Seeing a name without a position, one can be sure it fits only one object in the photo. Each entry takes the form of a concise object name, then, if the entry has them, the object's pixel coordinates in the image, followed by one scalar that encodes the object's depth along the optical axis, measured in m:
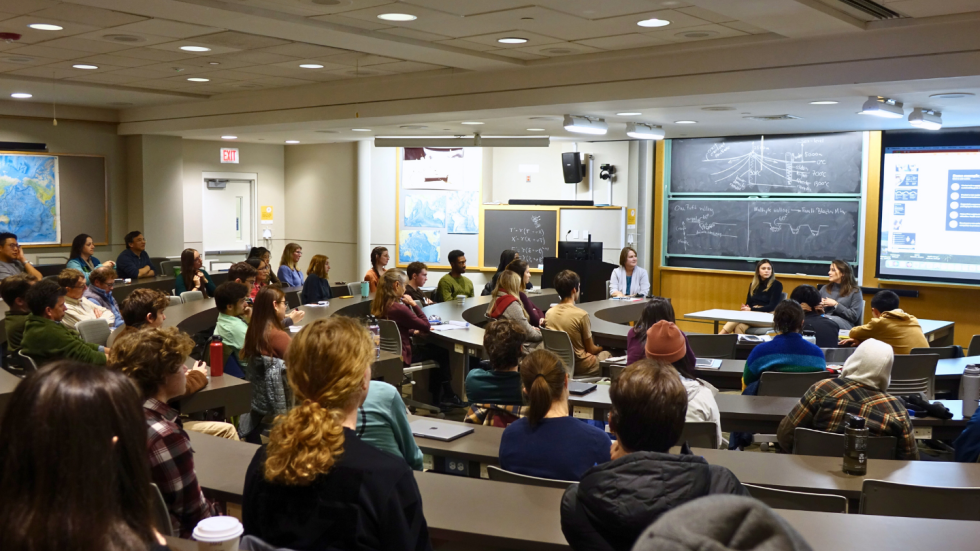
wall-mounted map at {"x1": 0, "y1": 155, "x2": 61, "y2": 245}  10.91
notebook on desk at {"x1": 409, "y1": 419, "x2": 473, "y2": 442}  3.35
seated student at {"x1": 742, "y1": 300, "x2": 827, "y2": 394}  4.75
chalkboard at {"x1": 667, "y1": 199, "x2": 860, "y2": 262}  10.02
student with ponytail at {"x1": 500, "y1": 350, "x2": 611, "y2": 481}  2.76
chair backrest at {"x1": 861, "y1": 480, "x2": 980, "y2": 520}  2.63
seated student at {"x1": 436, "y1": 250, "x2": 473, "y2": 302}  8.95
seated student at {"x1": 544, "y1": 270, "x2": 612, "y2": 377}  6.31
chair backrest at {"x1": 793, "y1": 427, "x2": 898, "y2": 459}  3.46
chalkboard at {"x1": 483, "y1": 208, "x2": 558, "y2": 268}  11.97
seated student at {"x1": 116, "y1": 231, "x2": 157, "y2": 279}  9.56
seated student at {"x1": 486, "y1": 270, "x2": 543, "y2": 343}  6.55
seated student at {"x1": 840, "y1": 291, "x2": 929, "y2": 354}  6.09
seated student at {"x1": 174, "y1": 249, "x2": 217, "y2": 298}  8.55
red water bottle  4.52
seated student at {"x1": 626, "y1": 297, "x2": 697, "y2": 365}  4.94
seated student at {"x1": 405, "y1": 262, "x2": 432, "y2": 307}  8.26
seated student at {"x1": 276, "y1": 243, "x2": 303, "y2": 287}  9.29
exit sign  13.34
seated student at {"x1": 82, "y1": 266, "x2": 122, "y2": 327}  6.66
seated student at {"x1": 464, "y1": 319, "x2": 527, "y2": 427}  4.07
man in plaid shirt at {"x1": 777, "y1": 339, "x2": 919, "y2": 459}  3.51
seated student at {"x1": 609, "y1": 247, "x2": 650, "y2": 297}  9.62
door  13.67
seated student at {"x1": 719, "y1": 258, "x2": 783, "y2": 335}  8.72
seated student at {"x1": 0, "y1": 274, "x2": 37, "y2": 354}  5.00
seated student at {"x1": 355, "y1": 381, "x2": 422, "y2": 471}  2.57
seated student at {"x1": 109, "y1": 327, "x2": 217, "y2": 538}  2.45
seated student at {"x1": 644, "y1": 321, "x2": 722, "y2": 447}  4.15
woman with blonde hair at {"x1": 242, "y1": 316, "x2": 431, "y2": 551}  1.74
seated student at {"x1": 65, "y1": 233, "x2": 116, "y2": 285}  8.70
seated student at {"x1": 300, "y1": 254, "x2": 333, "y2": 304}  8.55
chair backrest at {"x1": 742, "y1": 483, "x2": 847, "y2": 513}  2.55
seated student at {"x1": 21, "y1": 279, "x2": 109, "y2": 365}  4.63
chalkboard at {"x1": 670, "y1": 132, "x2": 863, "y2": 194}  9.95
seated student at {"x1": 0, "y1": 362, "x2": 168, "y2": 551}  1.16
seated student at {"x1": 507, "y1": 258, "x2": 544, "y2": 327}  7.09
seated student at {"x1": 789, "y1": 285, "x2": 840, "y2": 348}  6.36
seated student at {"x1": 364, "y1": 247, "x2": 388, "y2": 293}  9.05
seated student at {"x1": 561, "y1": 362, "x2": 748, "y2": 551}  1.77
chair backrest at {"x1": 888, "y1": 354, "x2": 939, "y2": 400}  5.18
